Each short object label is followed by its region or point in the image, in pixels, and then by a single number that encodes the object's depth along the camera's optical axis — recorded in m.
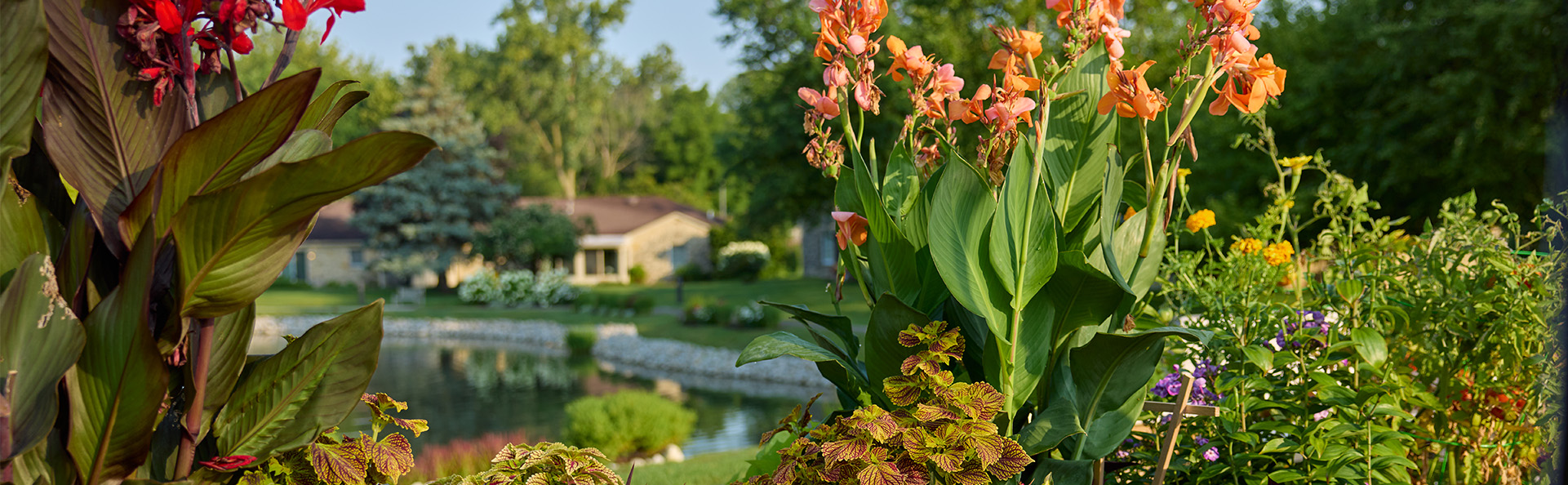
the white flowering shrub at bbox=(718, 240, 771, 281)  27.72
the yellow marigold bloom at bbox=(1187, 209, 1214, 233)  2.48
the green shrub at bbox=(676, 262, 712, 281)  27.72
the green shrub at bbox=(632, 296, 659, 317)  18.34
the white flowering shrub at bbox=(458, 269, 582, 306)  21.52
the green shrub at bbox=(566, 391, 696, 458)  6.61
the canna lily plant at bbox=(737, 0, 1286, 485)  1.71
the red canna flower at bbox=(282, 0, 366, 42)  1.34
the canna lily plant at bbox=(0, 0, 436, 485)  1.21
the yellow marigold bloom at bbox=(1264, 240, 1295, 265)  2.35
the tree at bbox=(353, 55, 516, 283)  23.55
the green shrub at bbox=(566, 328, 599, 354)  14.57
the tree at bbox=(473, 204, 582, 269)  24.30
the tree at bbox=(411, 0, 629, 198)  33.94
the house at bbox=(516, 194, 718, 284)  28.70
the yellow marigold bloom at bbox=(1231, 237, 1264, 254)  2.38
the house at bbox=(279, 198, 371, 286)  28.42
